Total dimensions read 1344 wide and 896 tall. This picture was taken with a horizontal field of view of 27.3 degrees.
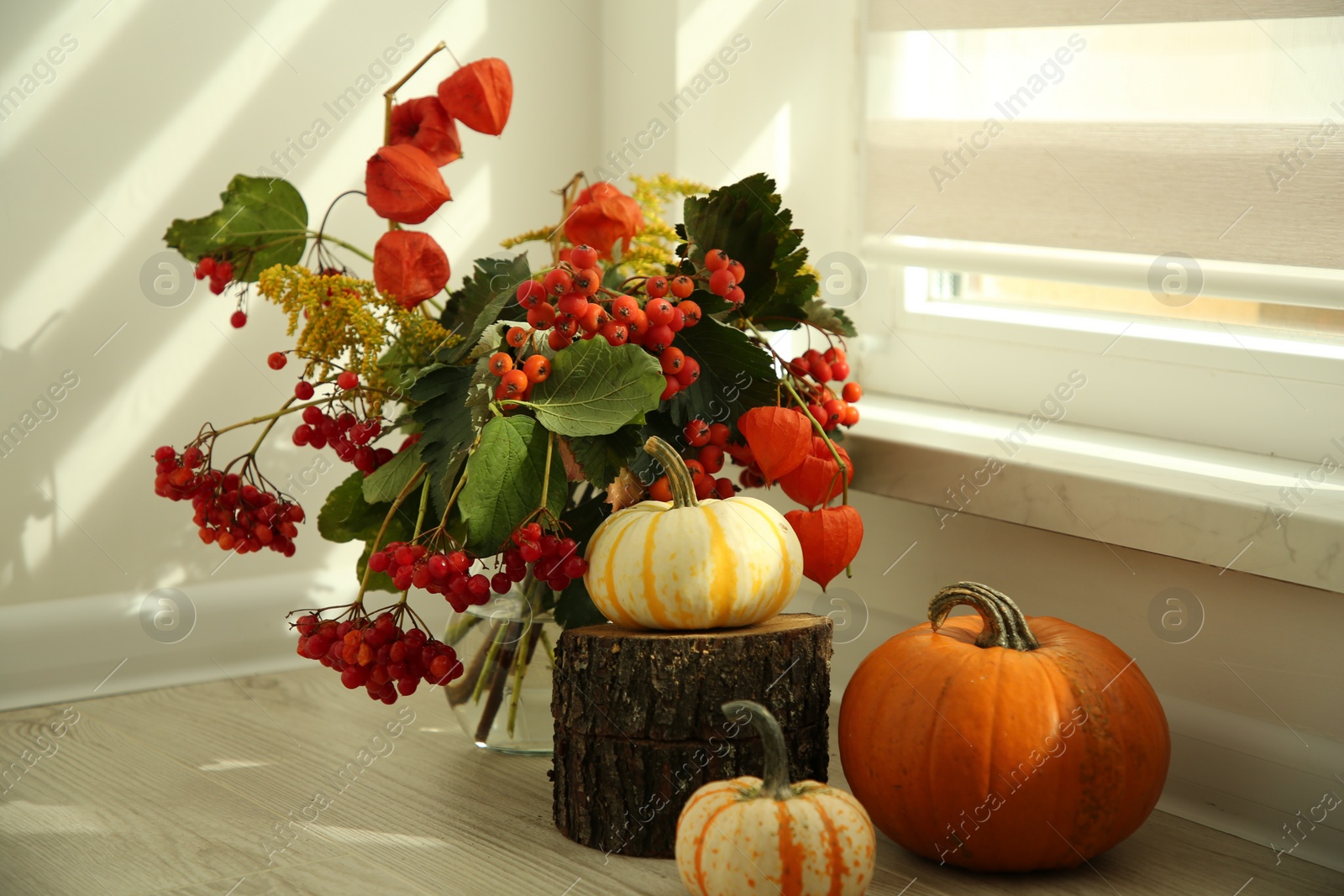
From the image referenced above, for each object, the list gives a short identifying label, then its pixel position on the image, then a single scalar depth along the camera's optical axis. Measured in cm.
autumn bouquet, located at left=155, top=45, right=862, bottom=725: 139
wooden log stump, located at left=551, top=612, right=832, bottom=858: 140
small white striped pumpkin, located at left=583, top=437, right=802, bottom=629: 139
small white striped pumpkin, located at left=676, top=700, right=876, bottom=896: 132
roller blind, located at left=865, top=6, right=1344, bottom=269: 149
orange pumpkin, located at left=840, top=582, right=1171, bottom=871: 137
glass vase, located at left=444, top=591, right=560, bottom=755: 154
